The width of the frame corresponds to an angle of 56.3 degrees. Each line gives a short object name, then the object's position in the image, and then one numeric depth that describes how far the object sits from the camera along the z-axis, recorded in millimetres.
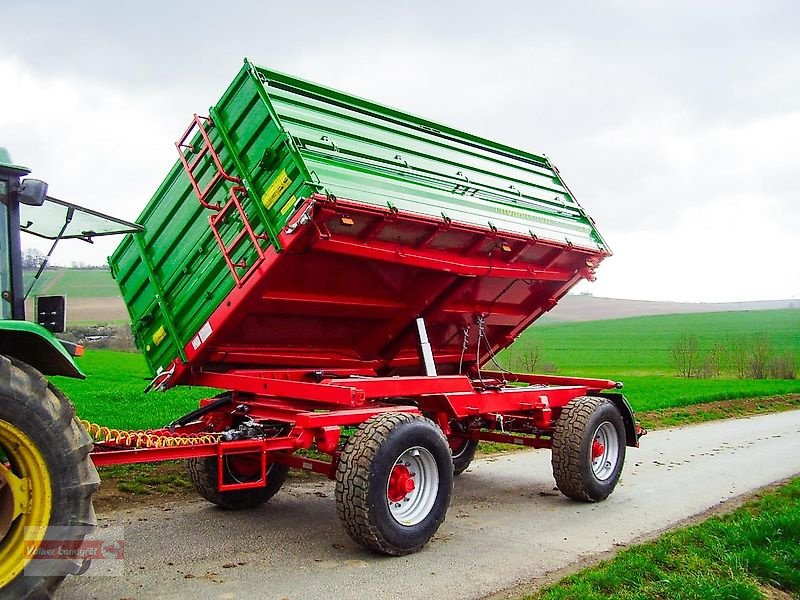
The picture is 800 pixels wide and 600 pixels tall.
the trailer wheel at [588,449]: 7422
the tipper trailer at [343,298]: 5691
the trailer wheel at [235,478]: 6594
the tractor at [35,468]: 3709
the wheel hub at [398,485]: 5690
